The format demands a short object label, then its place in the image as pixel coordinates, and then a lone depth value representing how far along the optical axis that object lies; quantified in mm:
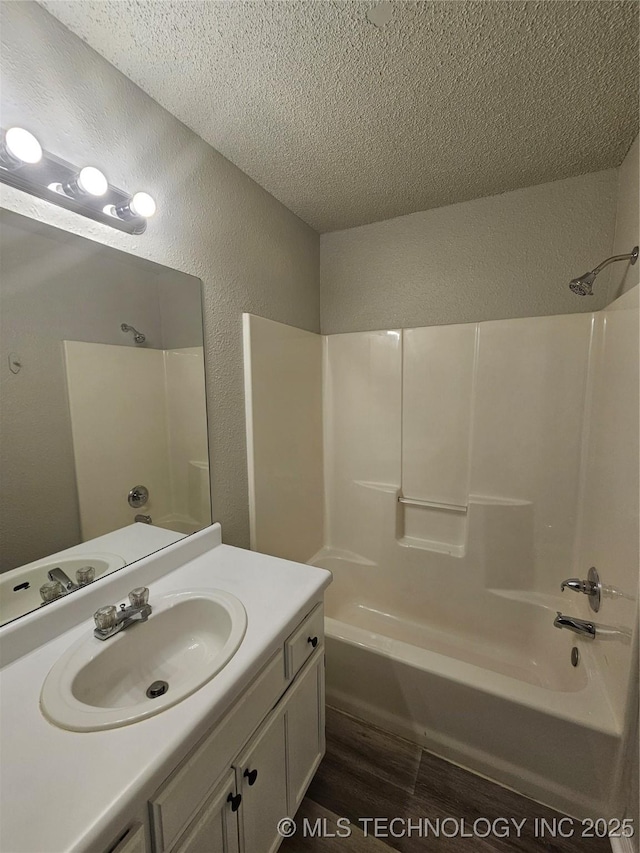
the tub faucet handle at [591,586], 1322
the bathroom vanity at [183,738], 492
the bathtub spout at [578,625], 1255
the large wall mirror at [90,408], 825
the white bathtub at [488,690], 1111
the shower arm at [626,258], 1196
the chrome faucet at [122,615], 829
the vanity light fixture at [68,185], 757
